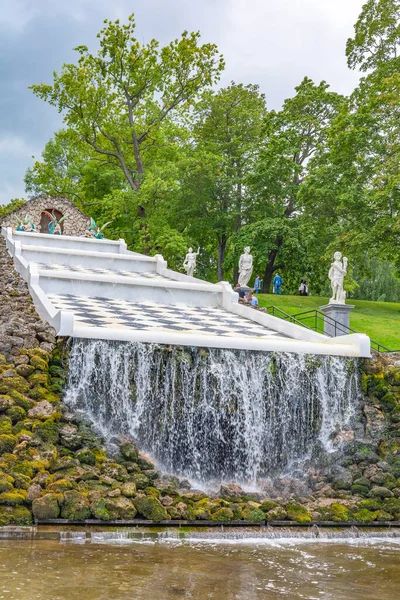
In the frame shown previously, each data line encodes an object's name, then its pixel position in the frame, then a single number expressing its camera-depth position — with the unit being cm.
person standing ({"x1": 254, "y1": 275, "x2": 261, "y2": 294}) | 3342
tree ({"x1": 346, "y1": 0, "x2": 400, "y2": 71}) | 2825
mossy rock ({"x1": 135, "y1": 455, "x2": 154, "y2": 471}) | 975
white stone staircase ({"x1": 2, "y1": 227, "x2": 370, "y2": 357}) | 1168
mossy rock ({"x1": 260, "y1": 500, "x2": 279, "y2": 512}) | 920
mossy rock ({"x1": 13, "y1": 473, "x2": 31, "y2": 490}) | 811
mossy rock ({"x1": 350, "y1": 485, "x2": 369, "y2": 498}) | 1042
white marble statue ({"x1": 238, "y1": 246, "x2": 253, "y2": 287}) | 2214
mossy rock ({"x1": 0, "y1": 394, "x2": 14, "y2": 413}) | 942
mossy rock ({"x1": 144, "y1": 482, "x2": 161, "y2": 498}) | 884
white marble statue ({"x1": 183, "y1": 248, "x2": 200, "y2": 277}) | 2517
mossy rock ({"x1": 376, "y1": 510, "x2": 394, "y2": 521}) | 969
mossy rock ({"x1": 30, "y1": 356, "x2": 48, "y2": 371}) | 1055
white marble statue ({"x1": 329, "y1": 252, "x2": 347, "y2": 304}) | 2048
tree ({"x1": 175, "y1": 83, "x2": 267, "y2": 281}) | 3425
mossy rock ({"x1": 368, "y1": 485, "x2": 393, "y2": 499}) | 1029
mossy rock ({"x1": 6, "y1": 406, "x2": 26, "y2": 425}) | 936
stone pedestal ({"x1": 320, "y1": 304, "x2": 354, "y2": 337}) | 2064
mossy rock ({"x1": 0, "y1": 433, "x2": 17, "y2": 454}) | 873
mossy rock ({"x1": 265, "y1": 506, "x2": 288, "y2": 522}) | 901
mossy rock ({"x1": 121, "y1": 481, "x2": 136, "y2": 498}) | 857
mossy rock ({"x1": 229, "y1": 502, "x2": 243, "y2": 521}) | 881
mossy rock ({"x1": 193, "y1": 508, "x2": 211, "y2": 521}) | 860
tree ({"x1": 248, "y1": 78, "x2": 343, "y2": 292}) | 3331
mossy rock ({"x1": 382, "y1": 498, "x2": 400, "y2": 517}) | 993
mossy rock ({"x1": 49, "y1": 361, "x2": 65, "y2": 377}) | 1070
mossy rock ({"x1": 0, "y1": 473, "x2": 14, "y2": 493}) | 796
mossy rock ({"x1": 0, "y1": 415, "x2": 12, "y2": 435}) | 905
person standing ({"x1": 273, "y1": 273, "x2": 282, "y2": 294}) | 3444
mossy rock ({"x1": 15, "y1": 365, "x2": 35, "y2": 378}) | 1033
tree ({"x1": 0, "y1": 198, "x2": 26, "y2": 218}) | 5222
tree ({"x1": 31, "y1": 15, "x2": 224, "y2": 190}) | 3459
